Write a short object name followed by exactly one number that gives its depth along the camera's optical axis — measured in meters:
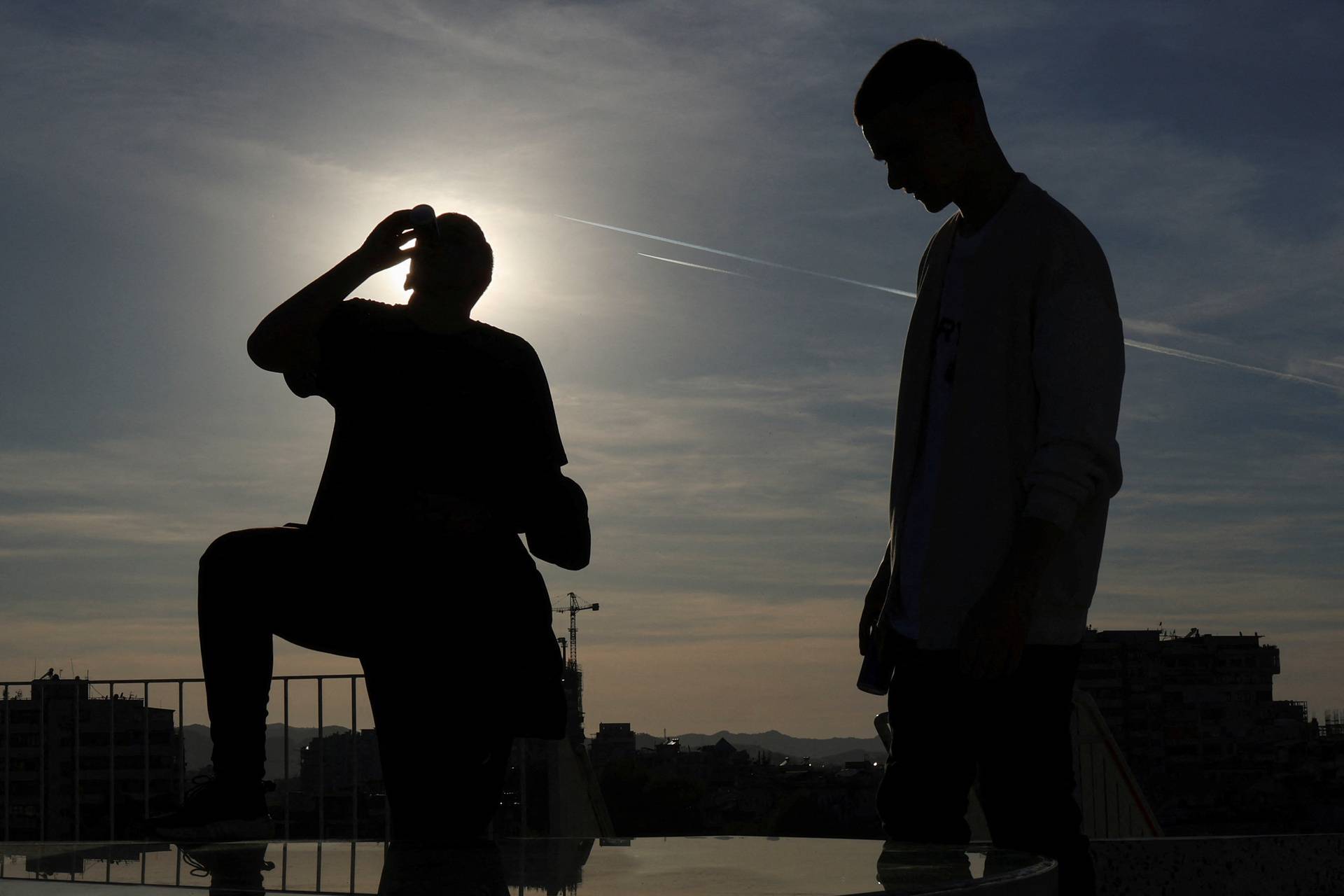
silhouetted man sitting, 2.81
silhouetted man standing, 2.46
